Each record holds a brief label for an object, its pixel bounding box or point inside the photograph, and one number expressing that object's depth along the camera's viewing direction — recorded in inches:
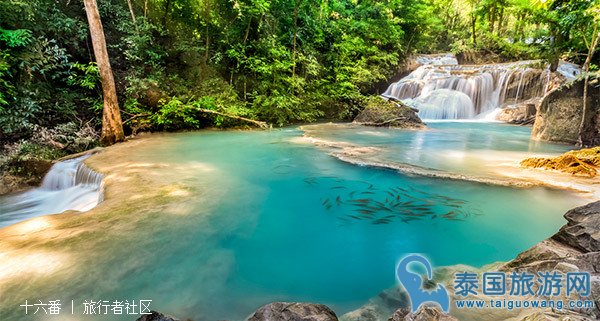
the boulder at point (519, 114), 500.7
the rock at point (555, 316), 47.3
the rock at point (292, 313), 60.2
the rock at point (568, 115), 279.7
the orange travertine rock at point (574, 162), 178.8
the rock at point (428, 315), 51.5
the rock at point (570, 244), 71.9
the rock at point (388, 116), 450.0
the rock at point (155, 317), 60.5
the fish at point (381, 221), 130.7
